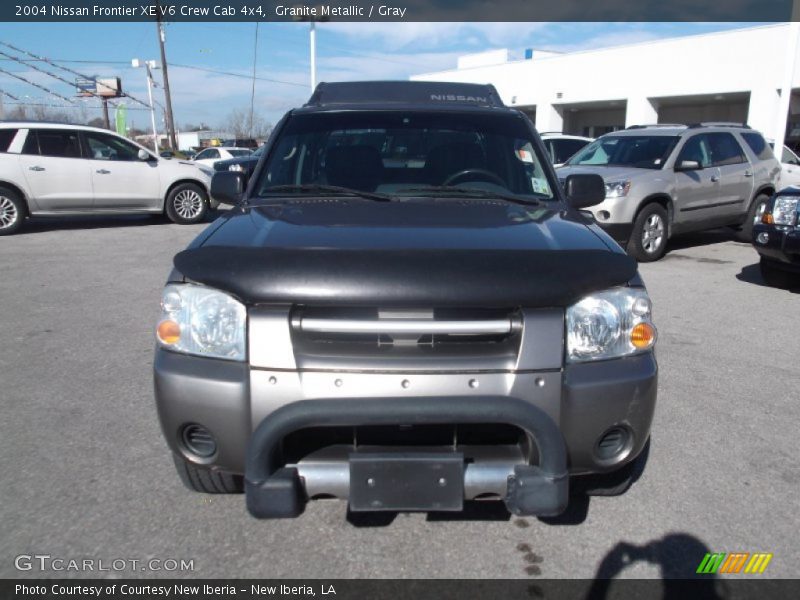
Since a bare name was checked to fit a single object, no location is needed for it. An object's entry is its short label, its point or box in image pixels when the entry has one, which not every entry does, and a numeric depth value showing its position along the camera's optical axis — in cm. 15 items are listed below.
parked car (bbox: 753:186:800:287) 675
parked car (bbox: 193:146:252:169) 2616
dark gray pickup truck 216
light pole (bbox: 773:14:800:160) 1464
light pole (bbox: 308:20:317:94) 2461
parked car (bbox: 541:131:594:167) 1429
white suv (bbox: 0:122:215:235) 1103
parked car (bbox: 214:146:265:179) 1907
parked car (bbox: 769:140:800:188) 1224
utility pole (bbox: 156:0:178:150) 3253
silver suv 861
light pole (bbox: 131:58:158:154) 4159
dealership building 2652
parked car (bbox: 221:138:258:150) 3700
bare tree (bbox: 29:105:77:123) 4701
